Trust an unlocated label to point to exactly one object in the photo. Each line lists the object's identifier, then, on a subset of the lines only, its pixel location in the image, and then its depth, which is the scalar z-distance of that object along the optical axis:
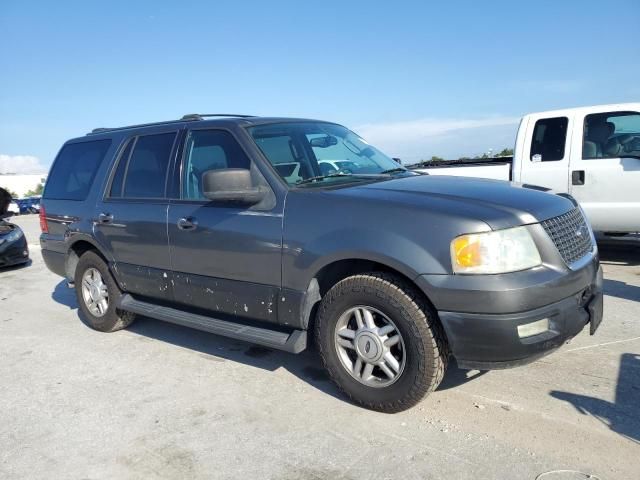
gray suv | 2.99
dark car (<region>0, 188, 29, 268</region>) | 9.52
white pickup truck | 6.98
